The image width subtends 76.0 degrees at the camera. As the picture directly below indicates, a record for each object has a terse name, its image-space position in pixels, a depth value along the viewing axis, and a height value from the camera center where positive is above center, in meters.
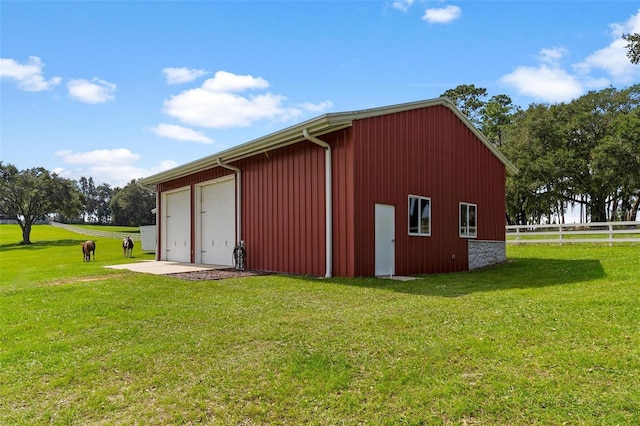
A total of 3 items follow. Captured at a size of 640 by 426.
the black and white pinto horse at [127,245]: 19.05 -0.85
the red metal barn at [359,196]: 8.93 +0.74
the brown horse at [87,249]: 16.64 -0.90
